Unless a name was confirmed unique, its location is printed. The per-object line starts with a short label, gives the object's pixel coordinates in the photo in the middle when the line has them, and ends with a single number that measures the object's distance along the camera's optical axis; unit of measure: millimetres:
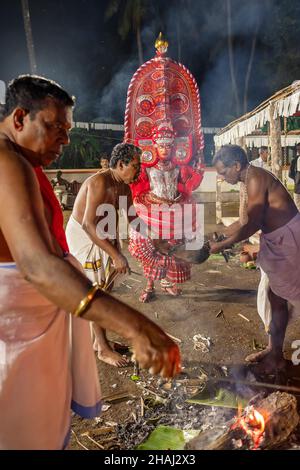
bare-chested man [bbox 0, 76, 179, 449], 1279
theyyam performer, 5848
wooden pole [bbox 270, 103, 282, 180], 7969
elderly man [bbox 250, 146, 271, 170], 10076
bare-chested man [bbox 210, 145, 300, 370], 3617
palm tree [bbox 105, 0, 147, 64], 22172
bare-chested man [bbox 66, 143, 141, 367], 3836
